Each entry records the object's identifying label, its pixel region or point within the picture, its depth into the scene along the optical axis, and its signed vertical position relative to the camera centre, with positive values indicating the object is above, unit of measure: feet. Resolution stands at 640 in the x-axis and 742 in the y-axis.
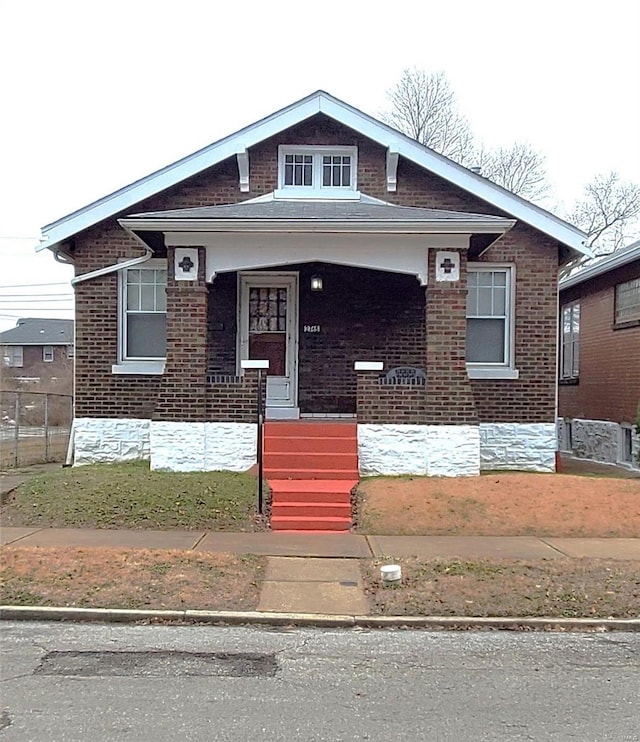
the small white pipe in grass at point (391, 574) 23.49 -6.11
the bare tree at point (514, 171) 123.75 +30.13
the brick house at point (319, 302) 37.37 +3.35
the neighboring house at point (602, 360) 49.98 +0.49
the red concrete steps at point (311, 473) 31.99 -4.85
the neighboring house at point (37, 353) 175.83 +1.96
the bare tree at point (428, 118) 116.47 +36.01
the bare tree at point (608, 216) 130.00 +24.84
